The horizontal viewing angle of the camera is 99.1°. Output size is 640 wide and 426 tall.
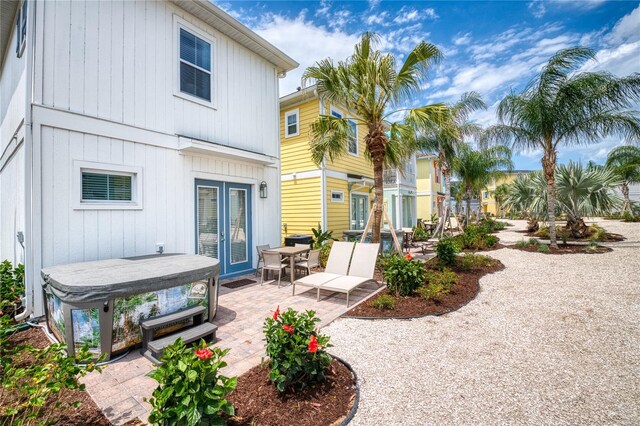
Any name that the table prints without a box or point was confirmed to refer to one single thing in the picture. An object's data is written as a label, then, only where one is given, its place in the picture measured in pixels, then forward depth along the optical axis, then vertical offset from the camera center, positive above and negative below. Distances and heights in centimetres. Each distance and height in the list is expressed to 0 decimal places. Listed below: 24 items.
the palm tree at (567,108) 987 +392
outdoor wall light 827 +78
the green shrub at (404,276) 570 -135
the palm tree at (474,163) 1623 +298
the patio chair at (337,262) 629 -120
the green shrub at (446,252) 782 -117
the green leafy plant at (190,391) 186 -125
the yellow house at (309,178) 1191 +163
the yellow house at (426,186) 2416 +230
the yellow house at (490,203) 4622 +135
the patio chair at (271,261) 681 -121
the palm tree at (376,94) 707 +330
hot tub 326 -107
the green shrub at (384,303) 509 -171
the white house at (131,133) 461 +174
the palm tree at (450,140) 1337 +355
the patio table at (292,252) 677 -96
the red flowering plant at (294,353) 262 -138
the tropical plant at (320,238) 1006 -94
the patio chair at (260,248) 751 -97
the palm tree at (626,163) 2258 +392
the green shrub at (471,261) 796 -157
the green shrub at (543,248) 1072 -155
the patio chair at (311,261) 696 -124
